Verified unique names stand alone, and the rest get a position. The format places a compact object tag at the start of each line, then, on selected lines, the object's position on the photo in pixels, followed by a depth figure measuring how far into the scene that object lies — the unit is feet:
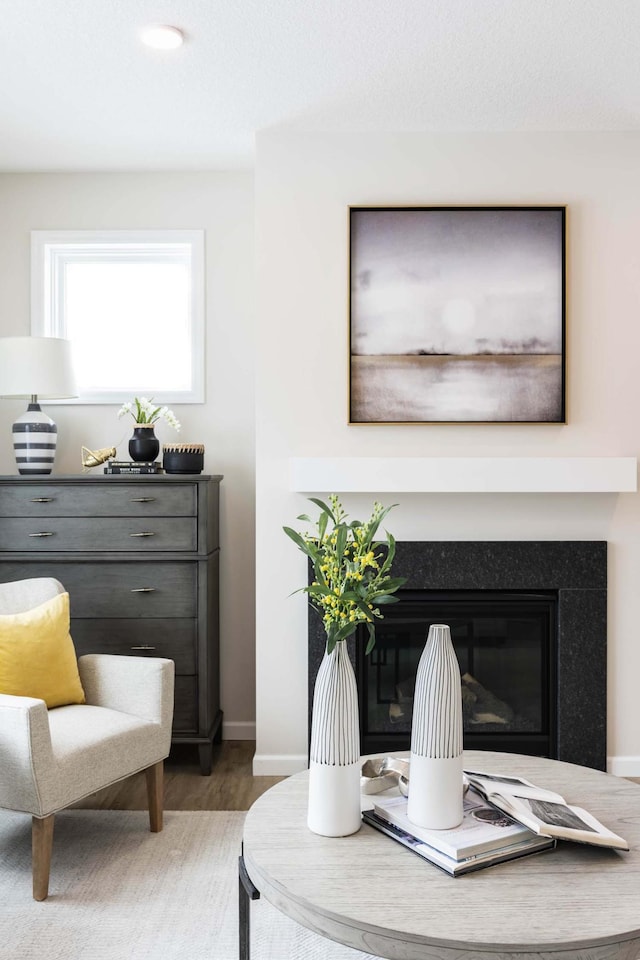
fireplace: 10.46
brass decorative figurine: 11.29
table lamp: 10.97
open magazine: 5.10
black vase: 11.28
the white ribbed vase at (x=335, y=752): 5.28
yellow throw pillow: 8.44
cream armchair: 7.18
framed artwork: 10.53
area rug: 6.55
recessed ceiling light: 8.07
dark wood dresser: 10.66
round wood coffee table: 4.26
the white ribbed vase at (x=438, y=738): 5.24
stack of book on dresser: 11.05
